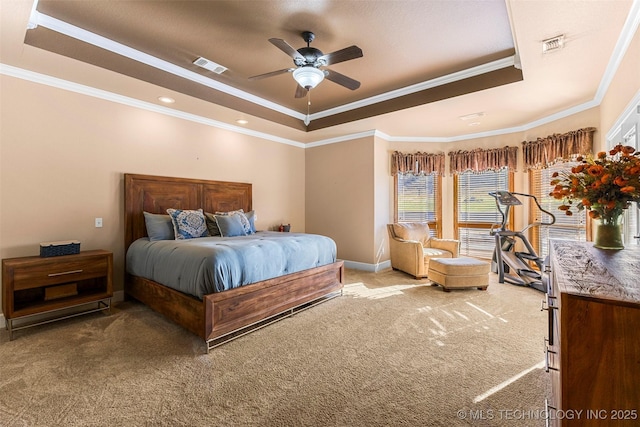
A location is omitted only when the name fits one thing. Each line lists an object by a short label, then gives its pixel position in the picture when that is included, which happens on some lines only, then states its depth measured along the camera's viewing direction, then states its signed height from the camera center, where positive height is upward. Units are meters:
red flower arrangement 1.59 +0.15
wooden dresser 0.86 -0.45
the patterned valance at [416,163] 5.71 +0.96
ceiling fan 2.55 +1.39
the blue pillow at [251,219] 4.50 -0.12
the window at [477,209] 5.43 +0.04
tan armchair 4.72 -0.63
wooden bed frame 2.57 -0.82
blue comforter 2.57 -0.49
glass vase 1.80 -0.14
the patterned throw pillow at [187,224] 3.66 -0.15
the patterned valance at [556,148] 3.93 +0.94
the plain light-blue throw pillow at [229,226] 3.98 -0.19
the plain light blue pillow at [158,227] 3.62 -0.19
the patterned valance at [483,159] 5.09 +0.95
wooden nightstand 2.64 -0.75
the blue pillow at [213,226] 4.07 -0.20
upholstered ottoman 4.02 -0.89
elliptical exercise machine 4.10 -0.71
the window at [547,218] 4.38 -0.11
